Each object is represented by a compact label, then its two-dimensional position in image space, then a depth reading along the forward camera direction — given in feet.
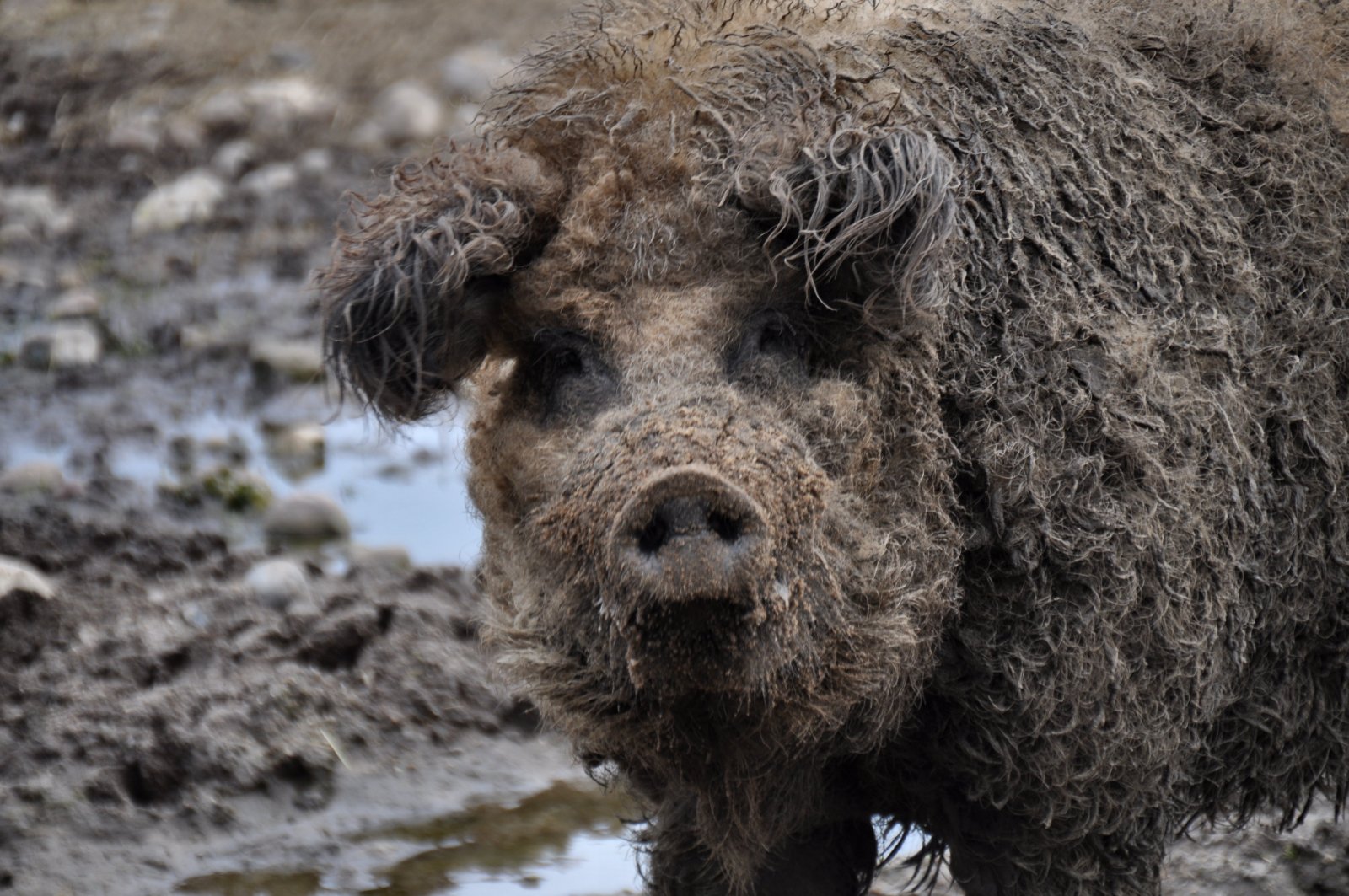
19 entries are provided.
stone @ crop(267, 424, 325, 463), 51.26
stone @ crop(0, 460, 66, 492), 45.75
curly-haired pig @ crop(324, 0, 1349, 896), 20.94
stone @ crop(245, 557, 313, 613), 39.78
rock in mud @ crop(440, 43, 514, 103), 79.10
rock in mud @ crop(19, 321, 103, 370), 54.34
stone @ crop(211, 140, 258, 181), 70.13
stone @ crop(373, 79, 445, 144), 74.08
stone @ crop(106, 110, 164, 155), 71.67
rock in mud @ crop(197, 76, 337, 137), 74.13
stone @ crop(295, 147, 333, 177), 70.18
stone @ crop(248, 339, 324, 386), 55.21
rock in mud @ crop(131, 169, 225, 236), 65.72
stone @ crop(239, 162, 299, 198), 68.49
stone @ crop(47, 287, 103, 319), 57.57
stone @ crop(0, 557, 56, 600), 37.32
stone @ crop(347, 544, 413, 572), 42.73
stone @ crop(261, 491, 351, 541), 46.03
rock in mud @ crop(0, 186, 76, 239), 64.69
